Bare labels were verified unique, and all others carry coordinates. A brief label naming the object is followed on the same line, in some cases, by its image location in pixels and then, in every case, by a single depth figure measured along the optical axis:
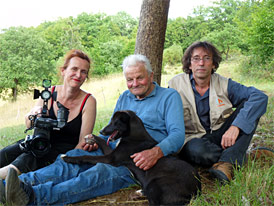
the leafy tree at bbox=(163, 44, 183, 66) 29.95
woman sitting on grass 3.33
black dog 2.39
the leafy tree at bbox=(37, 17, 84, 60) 35.69
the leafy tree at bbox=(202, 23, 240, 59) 34.00
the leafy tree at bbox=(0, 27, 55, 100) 29.80
